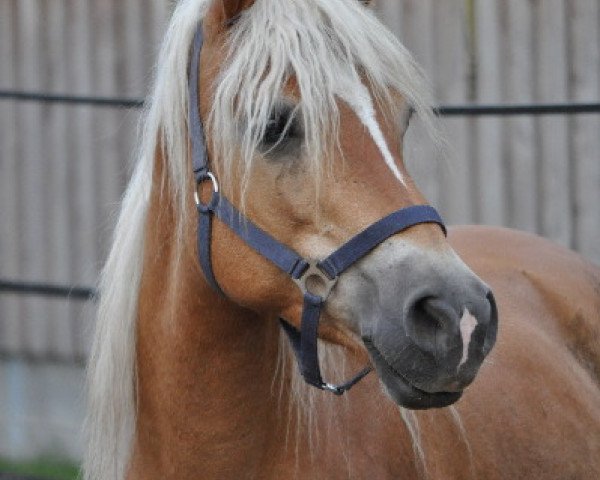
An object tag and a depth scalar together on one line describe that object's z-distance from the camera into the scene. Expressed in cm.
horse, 500
